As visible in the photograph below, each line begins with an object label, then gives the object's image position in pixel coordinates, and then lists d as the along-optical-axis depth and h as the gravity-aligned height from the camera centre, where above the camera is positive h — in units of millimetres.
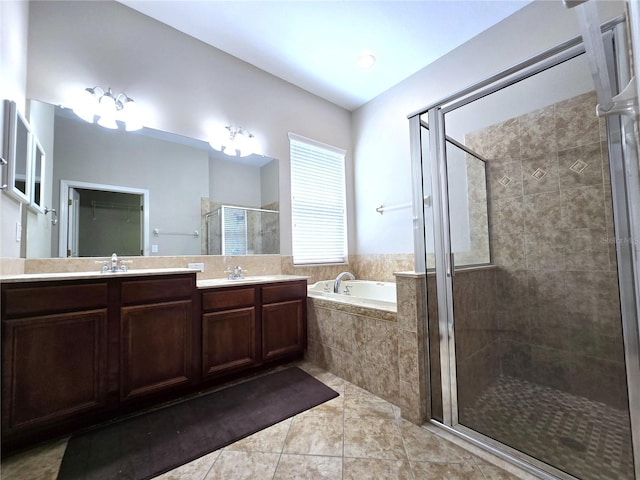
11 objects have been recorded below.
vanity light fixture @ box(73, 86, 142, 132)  1988 +1141
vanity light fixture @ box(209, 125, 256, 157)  2648 +1136
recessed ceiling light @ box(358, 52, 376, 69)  2720 +1971
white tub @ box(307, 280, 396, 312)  2992 -434
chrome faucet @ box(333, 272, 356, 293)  2886 -359
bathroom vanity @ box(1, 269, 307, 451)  1329 -529
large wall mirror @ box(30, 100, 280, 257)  1934 +519
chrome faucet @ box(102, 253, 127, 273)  1913 -68
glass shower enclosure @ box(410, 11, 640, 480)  1151 -110
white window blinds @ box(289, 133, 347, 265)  3178 +623
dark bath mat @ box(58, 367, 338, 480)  1257 -986
